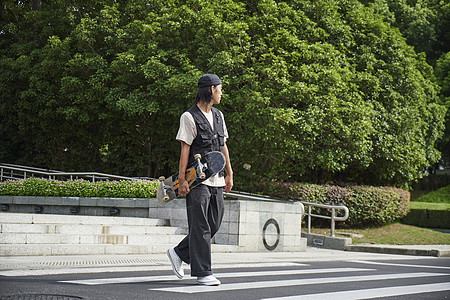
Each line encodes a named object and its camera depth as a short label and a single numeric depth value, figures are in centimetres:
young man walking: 584
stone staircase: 900
